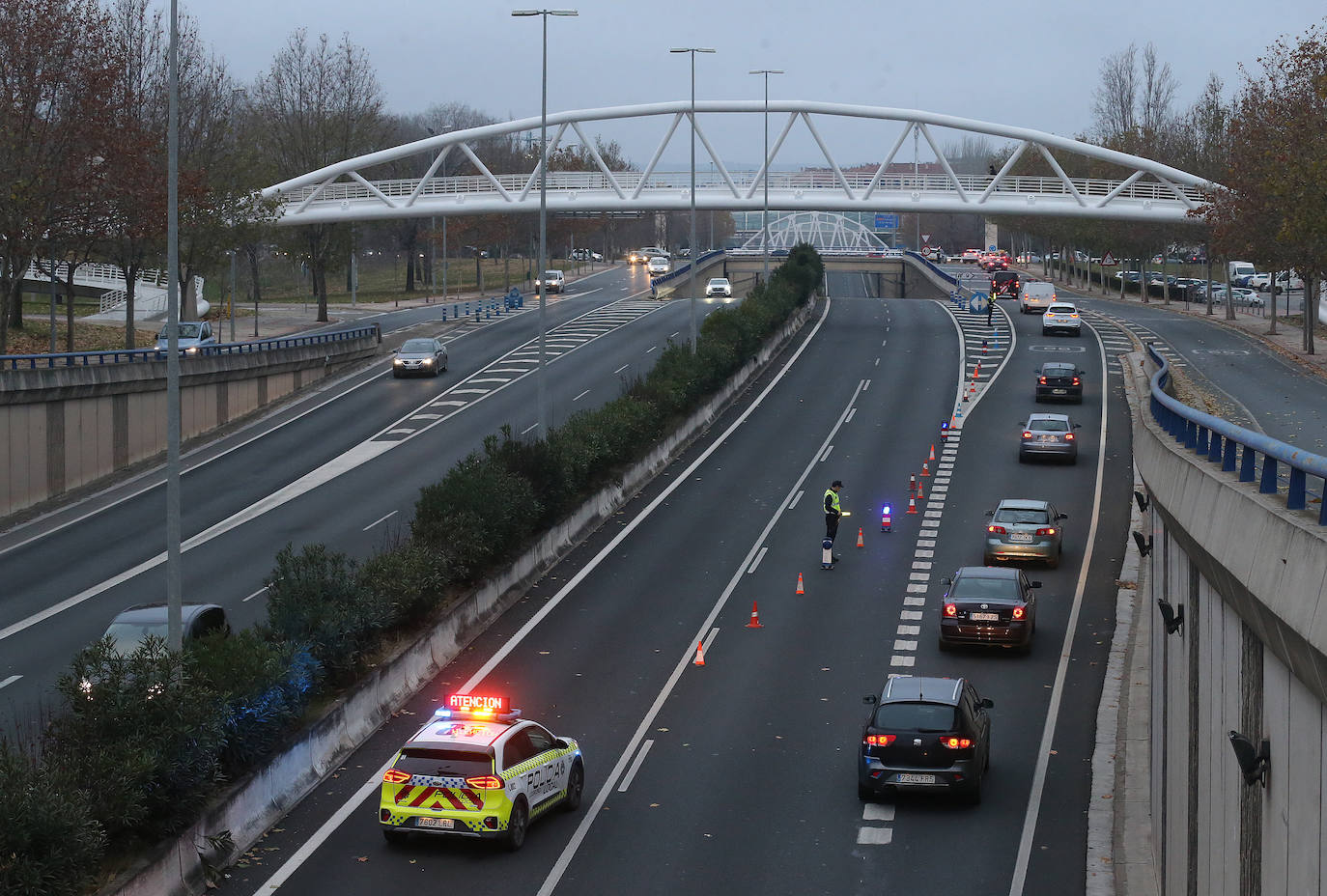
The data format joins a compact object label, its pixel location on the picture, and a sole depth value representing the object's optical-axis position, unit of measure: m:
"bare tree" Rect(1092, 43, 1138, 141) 124.38
